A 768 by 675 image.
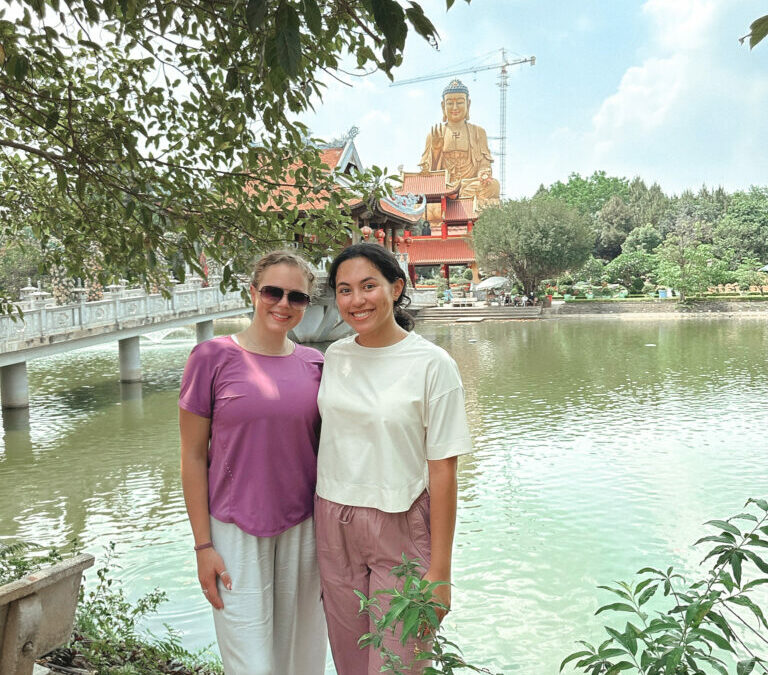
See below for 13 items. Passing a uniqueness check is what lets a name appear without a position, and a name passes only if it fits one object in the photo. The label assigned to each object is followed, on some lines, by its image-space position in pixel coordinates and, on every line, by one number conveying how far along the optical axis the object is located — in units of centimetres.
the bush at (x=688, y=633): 116
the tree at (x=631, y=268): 3672
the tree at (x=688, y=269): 3089
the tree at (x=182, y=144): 259
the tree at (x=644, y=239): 4150
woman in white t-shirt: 178
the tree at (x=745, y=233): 3769
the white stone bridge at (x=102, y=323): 1015
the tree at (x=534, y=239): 3102
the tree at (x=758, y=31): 124
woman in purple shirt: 191
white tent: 3206
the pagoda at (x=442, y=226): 3694
